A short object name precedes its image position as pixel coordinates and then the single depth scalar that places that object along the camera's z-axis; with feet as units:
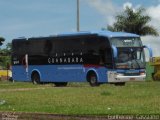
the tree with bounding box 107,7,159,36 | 226.99
